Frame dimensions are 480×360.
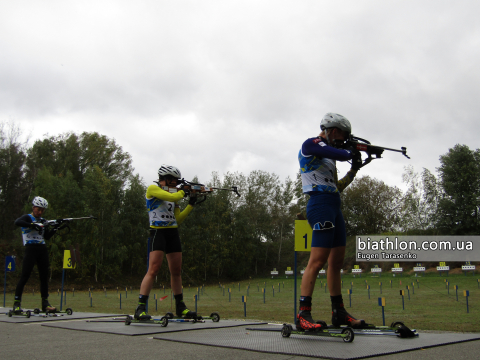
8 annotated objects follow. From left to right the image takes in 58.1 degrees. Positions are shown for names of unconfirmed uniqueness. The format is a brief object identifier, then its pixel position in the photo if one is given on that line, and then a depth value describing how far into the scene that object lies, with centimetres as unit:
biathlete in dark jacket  846
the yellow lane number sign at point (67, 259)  1204
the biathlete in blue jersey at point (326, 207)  425
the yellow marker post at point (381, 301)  661
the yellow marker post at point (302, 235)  694
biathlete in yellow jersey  638
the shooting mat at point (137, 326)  515
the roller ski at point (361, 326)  417
